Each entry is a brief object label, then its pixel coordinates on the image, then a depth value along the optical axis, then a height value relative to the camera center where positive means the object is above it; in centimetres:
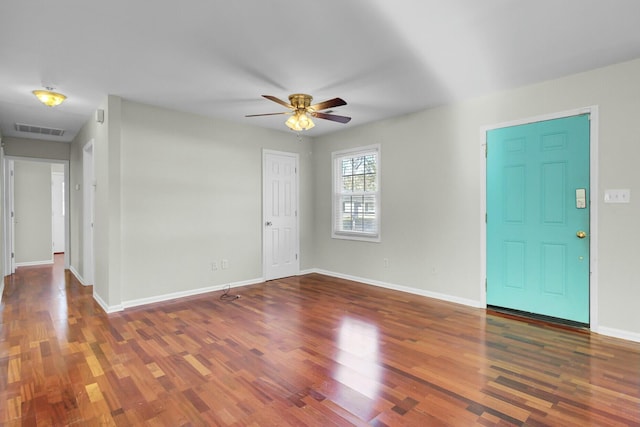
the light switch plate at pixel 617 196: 302 +12
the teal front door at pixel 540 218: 329 -9
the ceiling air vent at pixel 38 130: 521 +131
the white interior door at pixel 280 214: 551 -7
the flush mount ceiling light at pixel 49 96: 354 +122
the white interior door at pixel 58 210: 825 +3
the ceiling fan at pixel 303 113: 361 +106
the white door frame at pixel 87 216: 506 -8
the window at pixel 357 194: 524 +26
